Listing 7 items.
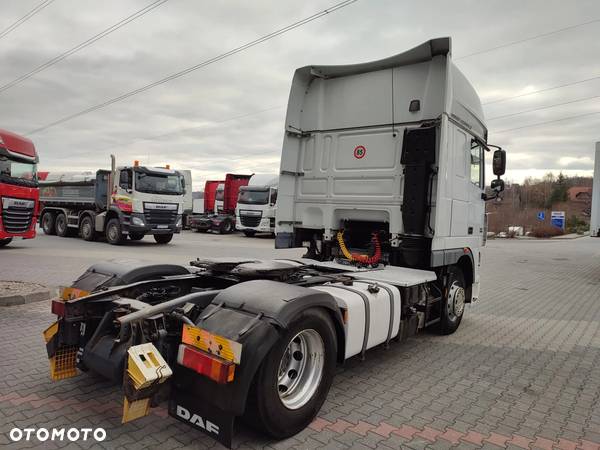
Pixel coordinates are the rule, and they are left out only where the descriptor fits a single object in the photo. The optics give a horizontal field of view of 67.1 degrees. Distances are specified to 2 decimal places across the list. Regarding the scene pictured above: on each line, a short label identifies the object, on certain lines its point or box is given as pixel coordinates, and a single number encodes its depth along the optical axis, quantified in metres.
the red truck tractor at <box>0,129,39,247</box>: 13.59
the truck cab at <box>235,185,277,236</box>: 23.70
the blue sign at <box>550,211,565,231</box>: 42.66
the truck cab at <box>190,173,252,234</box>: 27.64
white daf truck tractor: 2.79
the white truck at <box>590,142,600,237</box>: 14.05
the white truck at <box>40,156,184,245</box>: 16.52
